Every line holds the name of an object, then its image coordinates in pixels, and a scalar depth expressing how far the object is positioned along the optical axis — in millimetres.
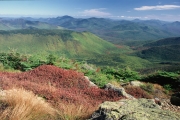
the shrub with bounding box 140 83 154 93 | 9679
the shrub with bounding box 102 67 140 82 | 12581
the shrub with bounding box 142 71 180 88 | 12249
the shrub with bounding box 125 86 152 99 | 8106
